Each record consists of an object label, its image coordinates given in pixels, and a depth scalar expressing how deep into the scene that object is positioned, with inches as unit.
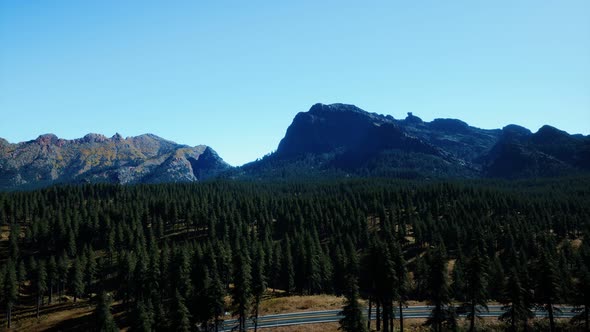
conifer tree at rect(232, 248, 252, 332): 2192.4
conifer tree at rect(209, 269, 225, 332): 2201.0
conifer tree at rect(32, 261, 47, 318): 3483.5
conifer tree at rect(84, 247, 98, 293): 4035.4
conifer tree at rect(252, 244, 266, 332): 2321.6
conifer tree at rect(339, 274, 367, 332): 1894.7
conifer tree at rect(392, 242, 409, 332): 2111.2
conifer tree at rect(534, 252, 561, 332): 1968.5
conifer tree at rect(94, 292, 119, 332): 2390.5
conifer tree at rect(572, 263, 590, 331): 2028.8
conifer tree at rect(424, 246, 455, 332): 2021.4
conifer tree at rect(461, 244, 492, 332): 2064.5
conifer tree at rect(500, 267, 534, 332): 2031.3
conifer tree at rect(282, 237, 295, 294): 3634.4
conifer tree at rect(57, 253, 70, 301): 4040.4
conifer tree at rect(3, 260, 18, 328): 3221.0
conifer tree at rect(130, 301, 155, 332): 2198.6
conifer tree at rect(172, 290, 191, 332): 1995.6
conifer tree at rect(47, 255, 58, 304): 3853.3
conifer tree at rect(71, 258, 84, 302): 3747.5
